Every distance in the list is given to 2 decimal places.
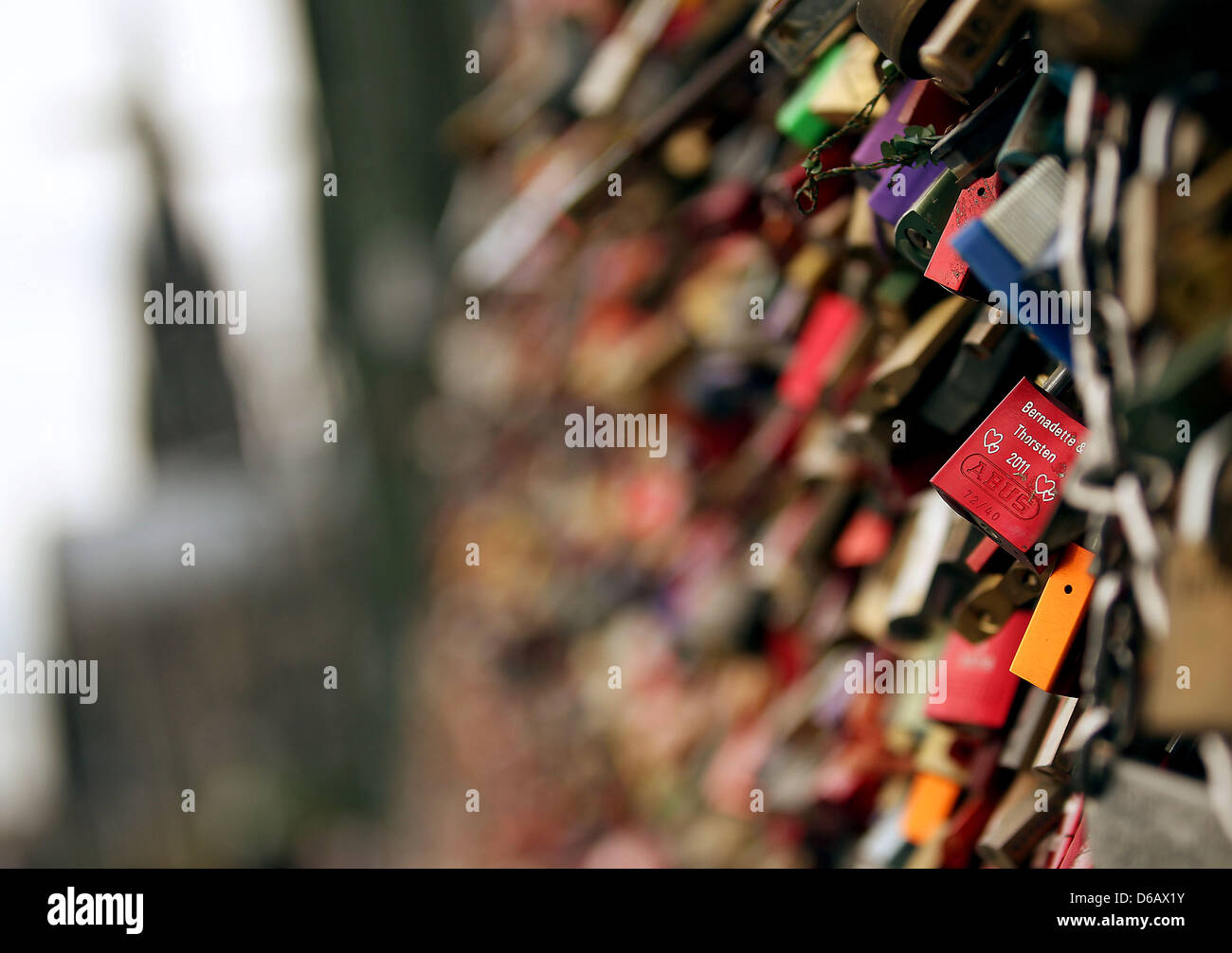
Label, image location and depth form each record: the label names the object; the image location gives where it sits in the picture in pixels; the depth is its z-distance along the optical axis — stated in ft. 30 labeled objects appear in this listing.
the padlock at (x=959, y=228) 3.30
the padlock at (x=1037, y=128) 3.21
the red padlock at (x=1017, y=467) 3.30
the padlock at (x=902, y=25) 3.27
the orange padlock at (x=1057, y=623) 3.30
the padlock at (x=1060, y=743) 3.41
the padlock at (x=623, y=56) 5.28
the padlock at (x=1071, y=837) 3.36
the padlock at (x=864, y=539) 3.94
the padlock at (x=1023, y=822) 3.47
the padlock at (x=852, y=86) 3.55
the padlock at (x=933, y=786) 3.70
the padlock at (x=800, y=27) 3.58
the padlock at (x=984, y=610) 3.48
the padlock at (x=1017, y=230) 3.17
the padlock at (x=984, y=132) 3.28
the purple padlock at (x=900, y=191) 3.43
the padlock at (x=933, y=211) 3.33
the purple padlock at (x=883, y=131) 3.47
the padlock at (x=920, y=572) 3.59
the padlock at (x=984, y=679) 3.50
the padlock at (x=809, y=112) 3.66
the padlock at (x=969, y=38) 3.21
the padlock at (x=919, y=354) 3.50
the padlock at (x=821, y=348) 3.97
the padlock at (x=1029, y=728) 3.49
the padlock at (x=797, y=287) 4.03
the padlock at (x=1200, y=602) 2.99
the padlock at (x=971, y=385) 3.43
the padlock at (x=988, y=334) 3.42
